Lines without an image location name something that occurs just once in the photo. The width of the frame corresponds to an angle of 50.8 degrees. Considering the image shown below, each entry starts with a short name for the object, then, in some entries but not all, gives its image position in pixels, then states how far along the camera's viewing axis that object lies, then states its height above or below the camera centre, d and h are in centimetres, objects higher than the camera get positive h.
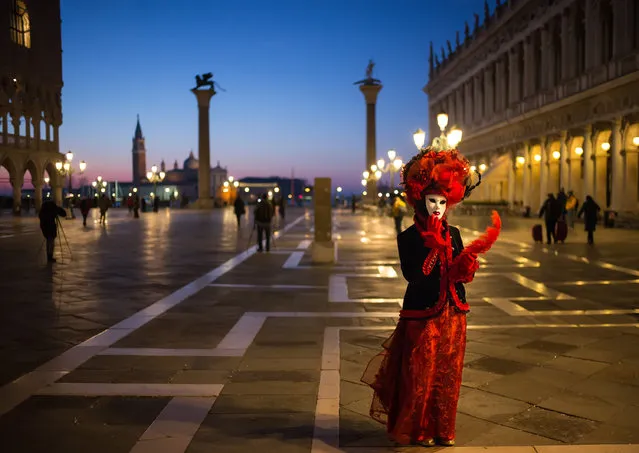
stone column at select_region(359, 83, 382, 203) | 6750 +681
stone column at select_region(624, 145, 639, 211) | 2938 +60
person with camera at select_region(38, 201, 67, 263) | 1598 -64
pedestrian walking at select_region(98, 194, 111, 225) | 3369 -50
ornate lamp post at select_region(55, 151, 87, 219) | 4253 +208
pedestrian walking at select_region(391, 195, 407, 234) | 2506 -66
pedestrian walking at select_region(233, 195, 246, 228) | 3147 -56
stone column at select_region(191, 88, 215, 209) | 6606 +486
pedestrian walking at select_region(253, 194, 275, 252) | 1867 -62
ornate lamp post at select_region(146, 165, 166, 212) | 5651 +187
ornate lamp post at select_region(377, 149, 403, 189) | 4247 +194
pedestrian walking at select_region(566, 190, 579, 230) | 2556 -64
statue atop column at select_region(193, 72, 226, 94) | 6776 +1154
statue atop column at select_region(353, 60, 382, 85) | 6969 +1234
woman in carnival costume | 416 -75
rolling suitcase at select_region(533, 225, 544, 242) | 2103 -130
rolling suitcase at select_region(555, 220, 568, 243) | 2084 -120
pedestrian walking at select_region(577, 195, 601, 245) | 2005 -66
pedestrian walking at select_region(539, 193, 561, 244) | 2078 -64
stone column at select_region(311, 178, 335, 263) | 1584 -71
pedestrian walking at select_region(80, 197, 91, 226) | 3402 -51
